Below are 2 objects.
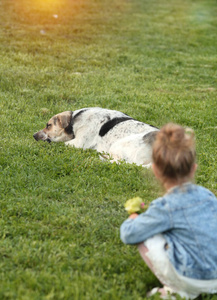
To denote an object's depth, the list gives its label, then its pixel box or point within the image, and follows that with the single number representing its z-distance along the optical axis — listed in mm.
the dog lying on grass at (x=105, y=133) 12609
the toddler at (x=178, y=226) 6144
